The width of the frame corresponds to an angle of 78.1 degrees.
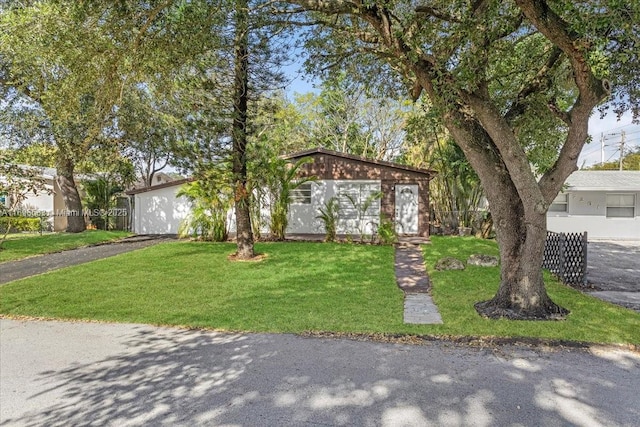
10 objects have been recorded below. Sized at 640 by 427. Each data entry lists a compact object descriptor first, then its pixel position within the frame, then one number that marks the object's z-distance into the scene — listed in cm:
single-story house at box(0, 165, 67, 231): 2156
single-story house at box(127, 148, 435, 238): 1591
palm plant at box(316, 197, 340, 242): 1404
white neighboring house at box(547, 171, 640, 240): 1733
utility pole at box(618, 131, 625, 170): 3225
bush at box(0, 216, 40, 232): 2031
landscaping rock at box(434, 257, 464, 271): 896
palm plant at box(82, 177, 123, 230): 2067
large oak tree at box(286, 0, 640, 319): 513
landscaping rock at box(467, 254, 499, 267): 944
